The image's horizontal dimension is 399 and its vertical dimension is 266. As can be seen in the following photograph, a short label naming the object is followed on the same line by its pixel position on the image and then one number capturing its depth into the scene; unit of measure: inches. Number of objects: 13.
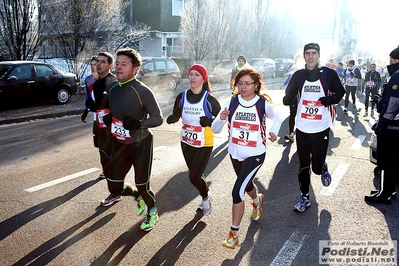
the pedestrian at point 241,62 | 354.0
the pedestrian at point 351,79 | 488.3
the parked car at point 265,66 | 1090.4
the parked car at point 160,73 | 660.2
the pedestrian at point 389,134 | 167.6
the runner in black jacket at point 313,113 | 174.1
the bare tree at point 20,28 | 564.4
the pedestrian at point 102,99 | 187.2
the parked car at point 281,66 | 1274.6
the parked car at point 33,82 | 460.8
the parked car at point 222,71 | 966.8
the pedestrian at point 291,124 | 325.7
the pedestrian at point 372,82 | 496.4
